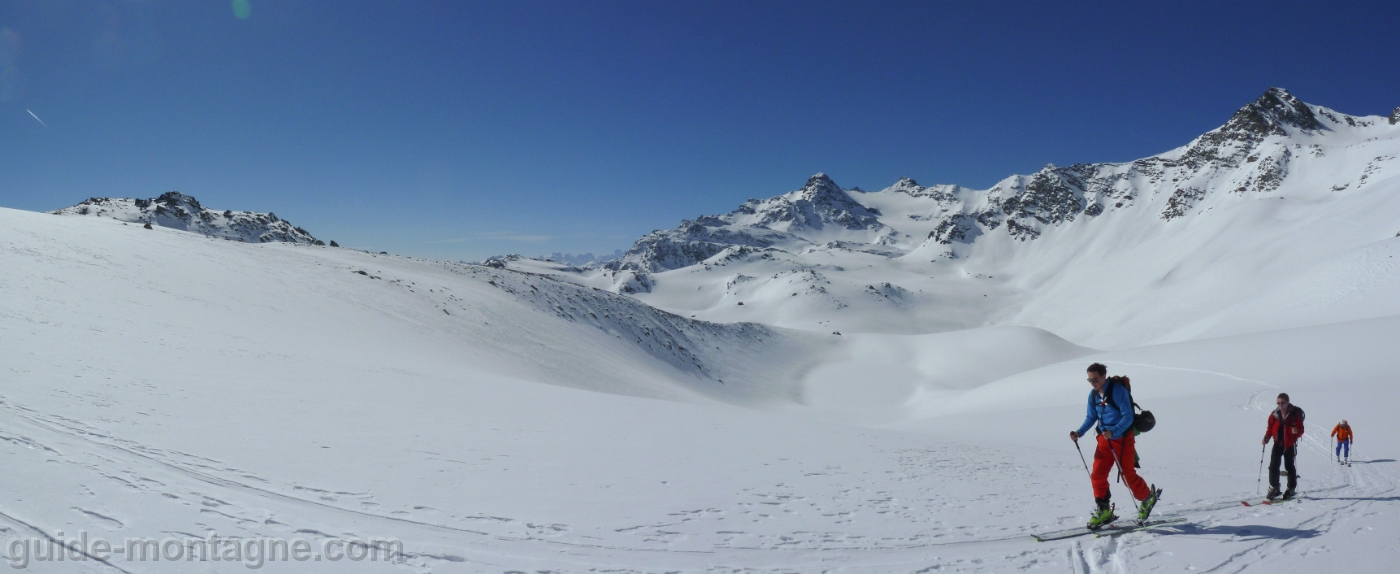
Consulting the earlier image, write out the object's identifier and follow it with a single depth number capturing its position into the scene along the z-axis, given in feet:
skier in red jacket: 28.73
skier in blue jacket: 23.07
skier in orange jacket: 38.29
